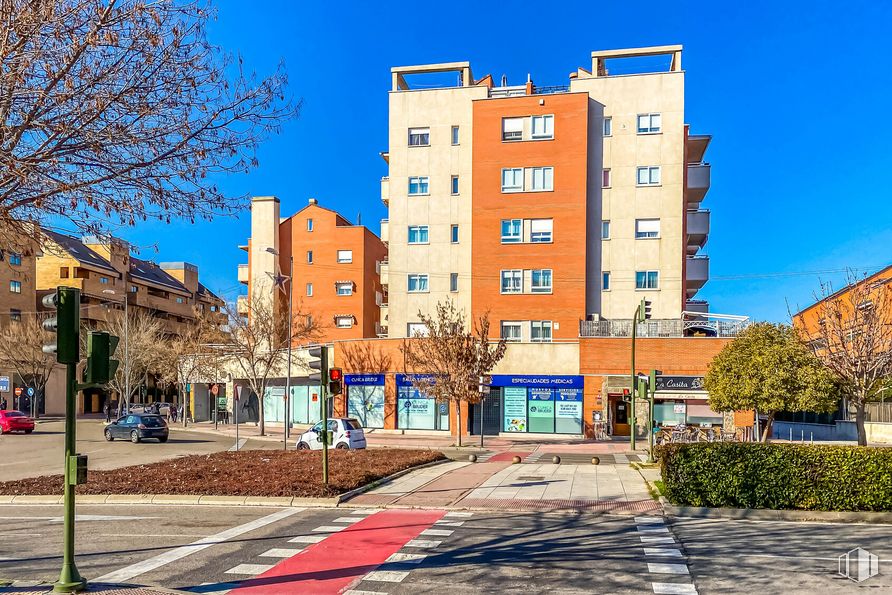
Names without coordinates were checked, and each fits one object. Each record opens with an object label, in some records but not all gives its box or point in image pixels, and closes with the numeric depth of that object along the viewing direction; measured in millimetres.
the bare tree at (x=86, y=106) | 8250
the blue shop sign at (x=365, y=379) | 42656
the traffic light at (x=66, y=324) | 8328
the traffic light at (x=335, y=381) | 17203
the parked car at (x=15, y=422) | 44094
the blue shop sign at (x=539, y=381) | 39438
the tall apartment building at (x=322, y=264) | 55125
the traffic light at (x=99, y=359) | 8508
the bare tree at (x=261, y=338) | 43062
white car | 27531
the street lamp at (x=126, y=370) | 53325
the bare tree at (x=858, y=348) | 18531
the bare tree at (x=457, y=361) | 33406
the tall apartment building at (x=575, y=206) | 42531
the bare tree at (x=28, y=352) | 60156
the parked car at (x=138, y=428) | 36594
